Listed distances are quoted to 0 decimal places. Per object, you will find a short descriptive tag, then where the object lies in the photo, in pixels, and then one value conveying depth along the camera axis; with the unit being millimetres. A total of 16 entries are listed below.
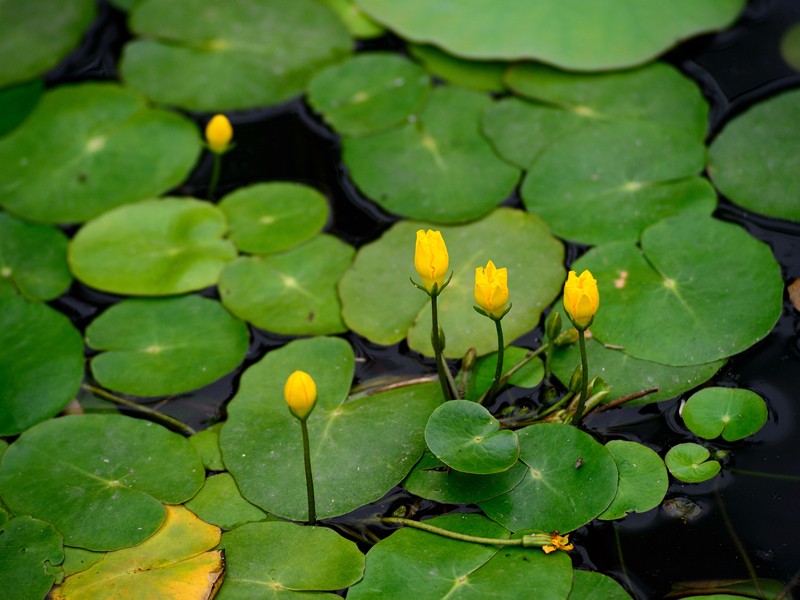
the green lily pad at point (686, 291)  4762
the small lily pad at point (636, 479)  4191
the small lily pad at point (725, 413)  4426
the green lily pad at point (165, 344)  5070
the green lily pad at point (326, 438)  4387
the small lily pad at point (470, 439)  4129
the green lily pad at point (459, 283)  5066
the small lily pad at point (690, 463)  4289
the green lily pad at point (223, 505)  4367
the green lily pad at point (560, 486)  4133
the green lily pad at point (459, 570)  3924
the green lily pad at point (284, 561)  4047
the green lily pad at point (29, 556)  4160
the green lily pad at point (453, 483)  4254
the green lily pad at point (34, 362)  4918
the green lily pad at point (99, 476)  4371
